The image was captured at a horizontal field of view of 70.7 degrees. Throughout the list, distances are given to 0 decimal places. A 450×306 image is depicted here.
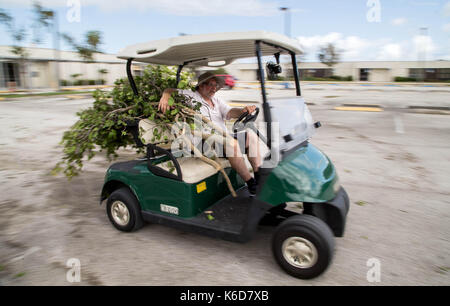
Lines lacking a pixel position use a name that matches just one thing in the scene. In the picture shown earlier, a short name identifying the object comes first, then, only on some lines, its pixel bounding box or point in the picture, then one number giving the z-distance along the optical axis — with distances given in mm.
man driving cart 3082
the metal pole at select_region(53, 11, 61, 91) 21034
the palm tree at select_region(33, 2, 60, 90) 19359
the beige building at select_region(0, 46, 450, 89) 26141
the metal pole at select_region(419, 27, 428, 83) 39450
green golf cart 2459
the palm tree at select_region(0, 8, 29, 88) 19688
